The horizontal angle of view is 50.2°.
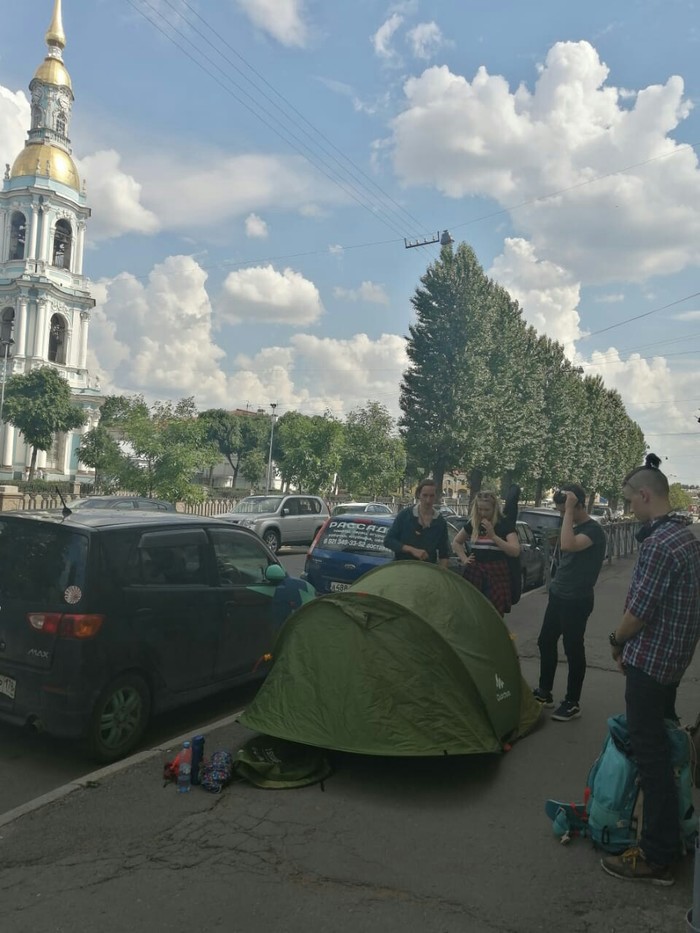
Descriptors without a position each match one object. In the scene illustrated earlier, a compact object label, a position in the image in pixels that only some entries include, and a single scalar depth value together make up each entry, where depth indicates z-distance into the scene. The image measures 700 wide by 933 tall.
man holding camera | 5.72
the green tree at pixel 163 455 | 34.28
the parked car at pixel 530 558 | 15.08
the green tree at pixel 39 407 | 51.62
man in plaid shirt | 3.49
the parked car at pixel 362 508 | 29.50
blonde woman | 6.82
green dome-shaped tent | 4.66
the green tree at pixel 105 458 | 36.06
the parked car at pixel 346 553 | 9.81
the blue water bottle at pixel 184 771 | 4.45
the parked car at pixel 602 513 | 36.65
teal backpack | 3.69
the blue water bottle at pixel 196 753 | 4.49
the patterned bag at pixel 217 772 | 4.43
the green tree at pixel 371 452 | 61.94
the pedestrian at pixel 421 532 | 7.07
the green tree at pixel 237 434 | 93.81
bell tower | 64.25
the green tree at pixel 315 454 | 60.28
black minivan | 4.79
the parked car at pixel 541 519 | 17.39
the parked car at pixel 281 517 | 20.81
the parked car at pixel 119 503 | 19.81
